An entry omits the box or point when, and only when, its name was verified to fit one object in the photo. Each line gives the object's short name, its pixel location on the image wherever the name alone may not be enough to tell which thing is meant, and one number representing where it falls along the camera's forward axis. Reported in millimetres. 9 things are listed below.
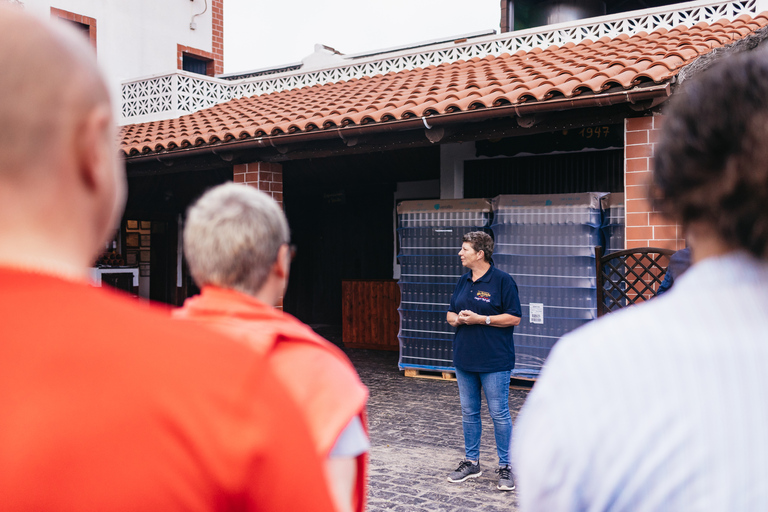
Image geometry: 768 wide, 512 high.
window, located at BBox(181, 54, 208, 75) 16938
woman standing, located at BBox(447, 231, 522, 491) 5027
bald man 700
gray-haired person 1555
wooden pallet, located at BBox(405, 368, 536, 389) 8505
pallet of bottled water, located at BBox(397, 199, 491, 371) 8875
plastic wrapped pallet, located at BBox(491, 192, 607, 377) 7945
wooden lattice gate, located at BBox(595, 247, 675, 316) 5855
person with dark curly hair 945
